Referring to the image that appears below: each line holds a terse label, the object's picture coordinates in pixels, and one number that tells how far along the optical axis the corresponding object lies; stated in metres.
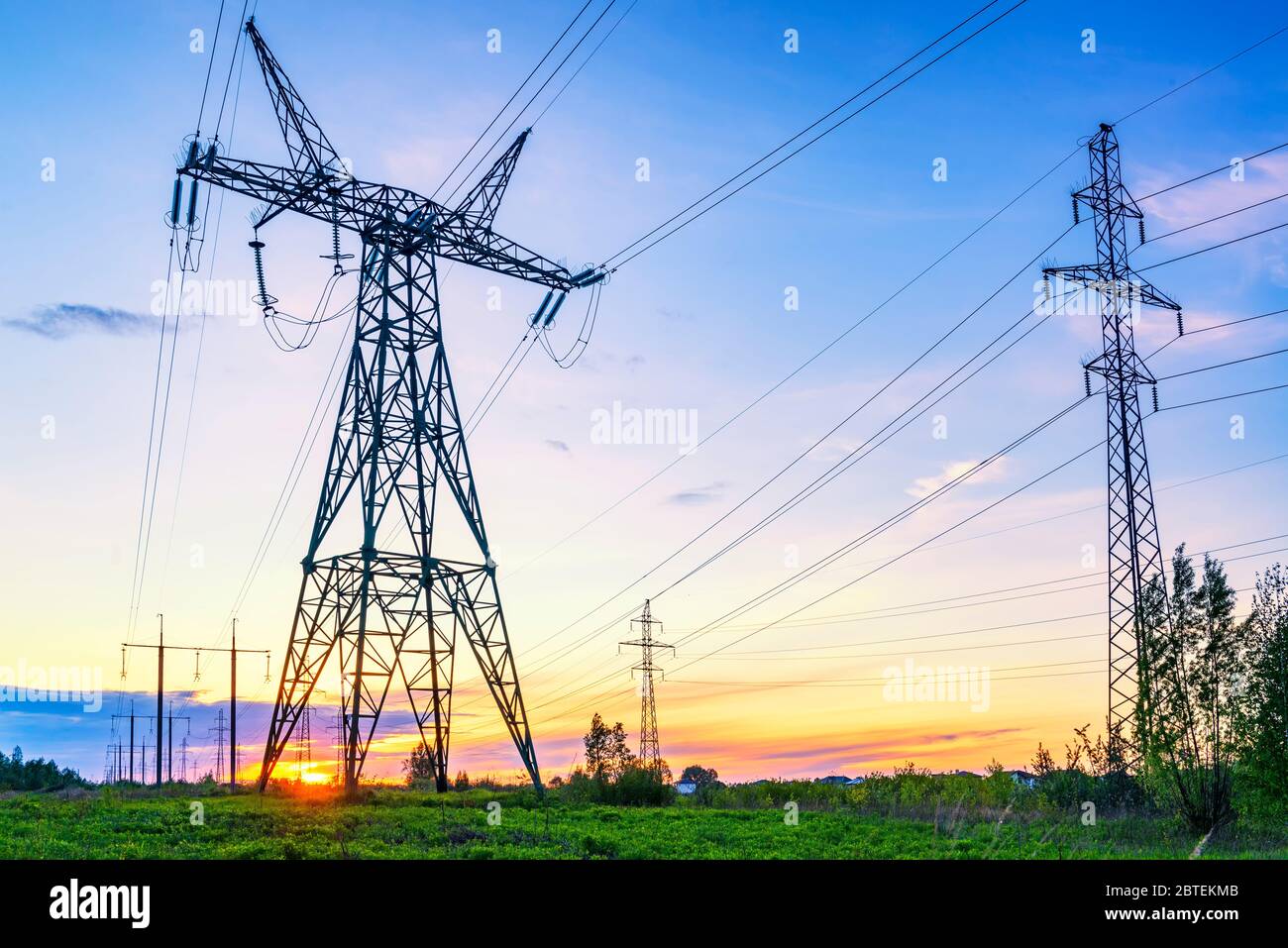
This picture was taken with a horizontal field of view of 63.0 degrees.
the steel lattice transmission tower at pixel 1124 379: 39.56
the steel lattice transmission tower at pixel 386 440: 34.50
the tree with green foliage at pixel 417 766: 65.00
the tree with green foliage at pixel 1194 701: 34.62
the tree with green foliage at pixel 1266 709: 32.59
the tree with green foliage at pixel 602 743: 86.32
